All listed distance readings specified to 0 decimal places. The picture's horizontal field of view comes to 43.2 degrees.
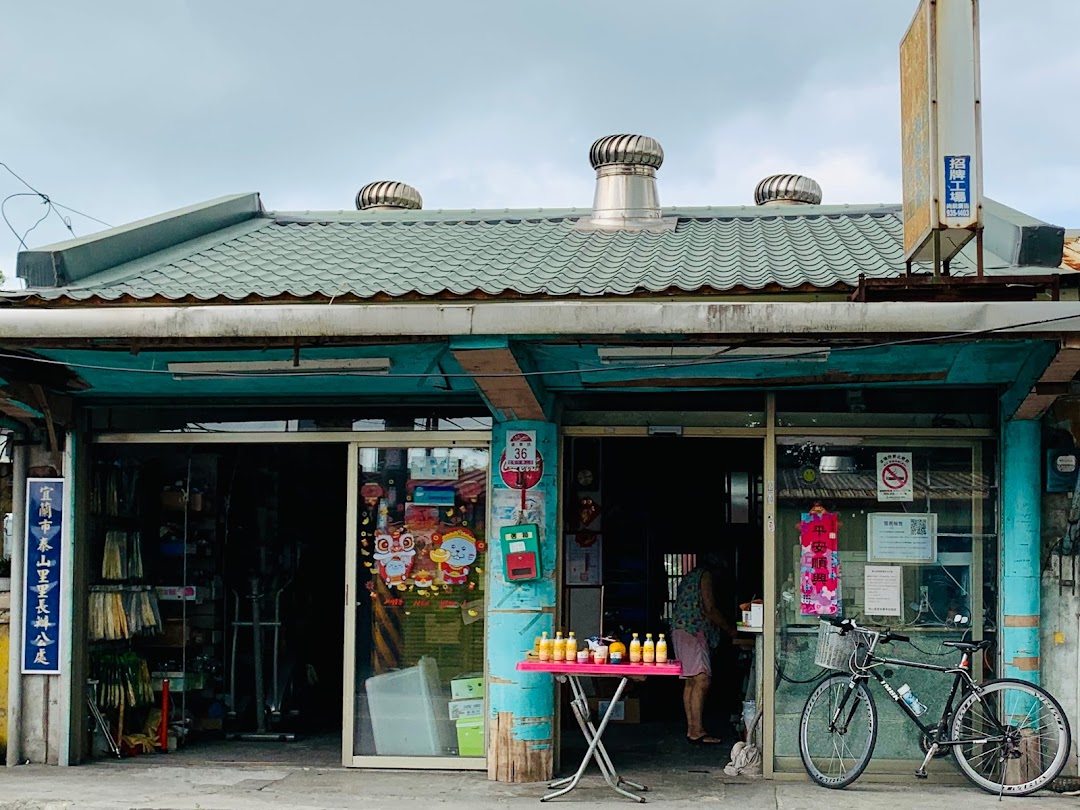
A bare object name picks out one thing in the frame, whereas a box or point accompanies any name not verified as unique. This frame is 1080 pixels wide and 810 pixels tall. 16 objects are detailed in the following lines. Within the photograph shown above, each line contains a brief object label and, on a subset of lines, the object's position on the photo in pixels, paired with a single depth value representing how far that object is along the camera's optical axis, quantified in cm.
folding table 881
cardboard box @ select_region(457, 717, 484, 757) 984
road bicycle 880
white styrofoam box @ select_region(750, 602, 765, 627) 963
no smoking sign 954
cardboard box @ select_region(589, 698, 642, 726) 1218
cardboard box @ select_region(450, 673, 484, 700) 989
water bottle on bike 910
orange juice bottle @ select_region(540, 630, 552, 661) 905
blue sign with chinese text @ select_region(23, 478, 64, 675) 1011
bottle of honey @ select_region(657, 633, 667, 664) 896
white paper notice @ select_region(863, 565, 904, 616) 949
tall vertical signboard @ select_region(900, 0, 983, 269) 764
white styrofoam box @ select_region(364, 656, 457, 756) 991
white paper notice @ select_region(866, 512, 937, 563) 950
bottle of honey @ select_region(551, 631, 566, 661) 902
